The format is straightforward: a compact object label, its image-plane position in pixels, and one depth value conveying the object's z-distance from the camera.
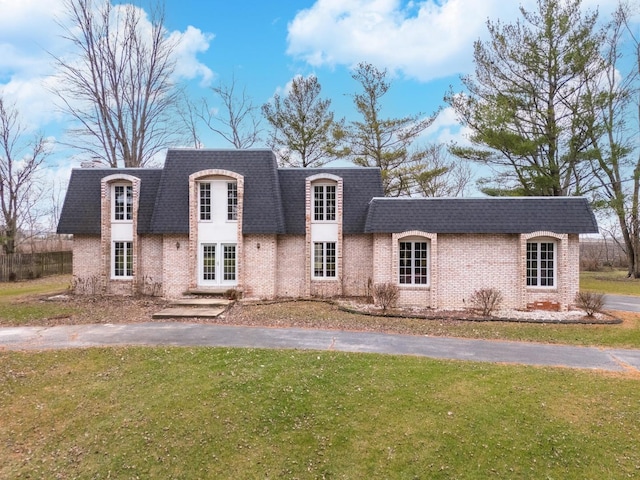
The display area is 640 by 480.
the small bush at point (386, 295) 13.76
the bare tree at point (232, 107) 31.31
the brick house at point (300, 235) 14.43
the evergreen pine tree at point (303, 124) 28.00
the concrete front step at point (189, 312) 12.52
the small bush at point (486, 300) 13.41
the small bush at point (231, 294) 15.46
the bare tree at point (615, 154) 22.17
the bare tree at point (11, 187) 25.22
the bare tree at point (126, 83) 26.30
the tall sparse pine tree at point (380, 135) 26.81
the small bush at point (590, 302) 12.78
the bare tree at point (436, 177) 26.73
